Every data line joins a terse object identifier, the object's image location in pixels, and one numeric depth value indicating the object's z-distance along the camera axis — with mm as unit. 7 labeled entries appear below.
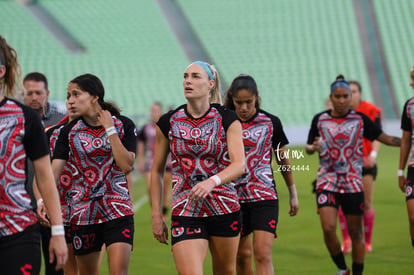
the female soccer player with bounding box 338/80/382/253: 22547
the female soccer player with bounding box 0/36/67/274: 8461
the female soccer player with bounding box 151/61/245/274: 11953
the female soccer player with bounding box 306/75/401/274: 17828
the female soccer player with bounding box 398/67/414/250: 16516
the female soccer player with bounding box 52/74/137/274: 12430
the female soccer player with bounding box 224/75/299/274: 15031
